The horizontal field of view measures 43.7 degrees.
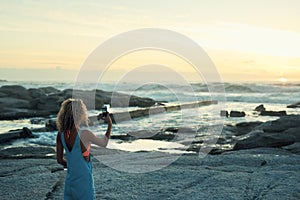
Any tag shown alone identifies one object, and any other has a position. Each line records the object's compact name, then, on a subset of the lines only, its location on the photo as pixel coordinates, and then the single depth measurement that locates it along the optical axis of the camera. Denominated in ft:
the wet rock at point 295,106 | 136.03
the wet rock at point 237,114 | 92.98
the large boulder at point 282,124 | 51.24
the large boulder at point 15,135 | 52.21
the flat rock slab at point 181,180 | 21.77
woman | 14.58
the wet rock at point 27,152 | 36.06
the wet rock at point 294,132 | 44.88
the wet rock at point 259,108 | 112.84
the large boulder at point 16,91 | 136.67
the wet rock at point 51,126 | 65.51
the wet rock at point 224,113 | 95.59
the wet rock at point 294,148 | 39.48
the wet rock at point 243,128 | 63.01
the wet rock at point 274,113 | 96.68
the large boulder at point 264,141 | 42.60
